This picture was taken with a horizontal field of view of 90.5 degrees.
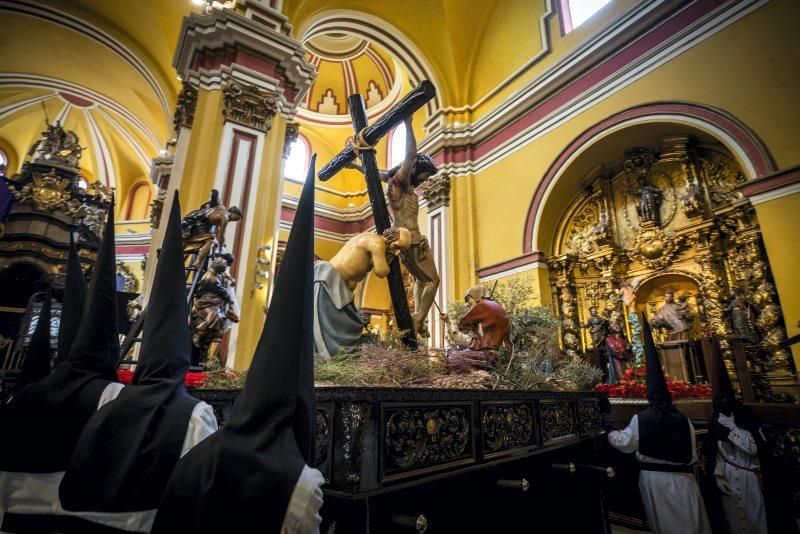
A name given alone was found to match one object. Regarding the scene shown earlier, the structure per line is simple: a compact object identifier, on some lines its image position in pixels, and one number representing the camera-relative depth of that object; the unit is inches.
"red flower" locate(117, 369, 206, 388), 94.7
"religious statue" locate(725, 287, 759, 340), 227.0
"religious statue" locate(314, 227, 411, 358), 91.3
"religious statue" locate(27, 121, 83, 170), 475.8
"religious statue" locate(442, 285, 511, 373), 99.4
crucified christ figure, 132.6
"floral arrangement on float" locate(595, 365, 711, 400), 208.1
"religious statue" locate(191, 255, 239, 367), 152.7
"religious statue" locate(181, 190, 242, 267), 170.1
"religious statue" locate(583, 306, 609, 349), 305.7
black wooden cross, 109.8
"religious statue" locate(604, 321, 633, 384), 291.6
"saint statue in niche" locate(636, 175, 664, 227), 303.3
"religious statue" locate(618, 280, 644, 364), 296.8
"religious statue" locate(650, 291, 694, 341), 279.3
